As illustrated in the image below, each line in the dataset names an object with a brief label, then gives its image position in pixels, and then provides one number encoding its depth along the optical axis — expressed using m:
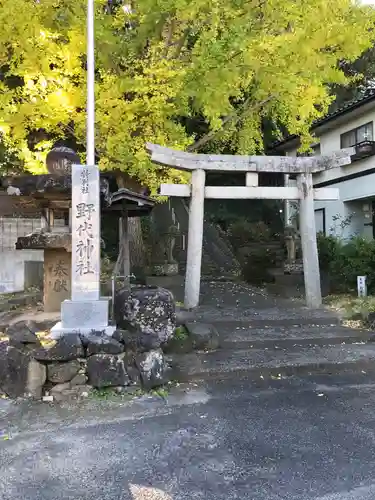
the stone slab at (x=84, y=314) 5.89
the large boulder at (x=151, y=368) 5.29
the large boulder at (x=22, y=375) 5.02
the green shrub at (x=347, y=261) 10.09
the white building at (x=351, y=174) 13.66
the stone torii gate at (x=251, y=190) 9.46
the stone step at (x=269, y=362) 5.94
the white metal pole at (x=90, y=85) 6.34
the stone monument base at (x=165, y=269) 12.61
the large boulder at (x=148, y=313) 6.41
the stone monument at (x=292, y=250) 12.21
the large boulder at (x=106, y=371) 5.15
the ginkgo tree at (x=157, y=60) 9.02
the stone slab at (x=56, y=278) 8.83
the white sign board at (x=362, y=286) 9.78
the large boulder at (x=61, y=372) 5.08
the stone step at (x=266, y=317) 8.23
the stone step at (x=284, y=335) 7.13
